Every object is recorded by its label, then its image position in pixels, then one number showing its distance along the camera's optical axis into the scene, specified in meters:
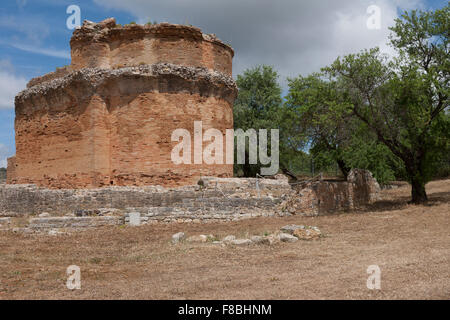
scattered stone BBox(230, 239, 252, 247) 9.59
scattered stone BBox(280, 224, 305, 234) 10.70
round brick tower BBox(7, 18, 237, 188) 17.19
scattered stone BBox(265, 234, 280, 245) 9.62
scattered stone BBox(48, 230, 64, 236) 12.48
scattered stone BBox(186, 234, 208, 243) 10.20
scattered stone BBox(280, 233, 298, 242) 9.88
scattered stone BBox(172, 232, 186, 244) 10.24
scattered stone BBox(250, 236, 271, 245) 9.64
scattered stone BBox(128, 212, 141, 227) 13.78
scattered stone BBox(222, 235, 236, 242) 10.00
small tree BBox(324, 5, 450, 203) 16.12
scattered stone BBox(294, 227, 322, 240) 10.23
